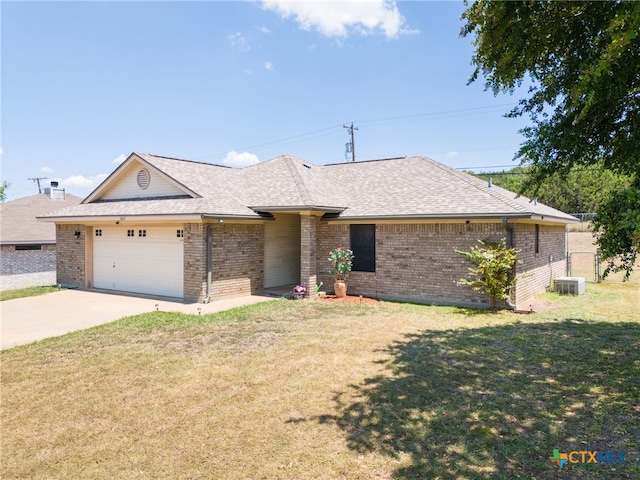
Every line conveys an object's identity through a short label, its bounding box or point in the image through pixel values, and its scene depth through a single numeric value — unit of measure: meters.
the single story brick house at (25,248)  18.47
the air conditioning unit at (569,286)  14.11
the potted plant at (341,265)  13.37
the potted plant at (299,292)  13.32
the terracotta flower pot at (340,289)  13.45
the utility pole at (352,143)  35.29
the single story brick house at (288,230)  12.34
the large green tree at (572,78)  5.17
